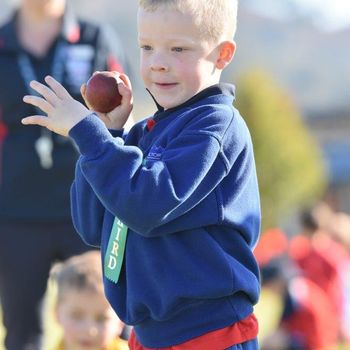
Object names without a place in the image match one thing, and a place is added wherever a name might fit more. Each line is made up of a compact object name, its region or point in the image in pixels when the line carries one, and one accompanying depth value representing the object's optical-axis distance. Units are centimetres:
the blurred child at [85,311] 1004
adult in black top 1080
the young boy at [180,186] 681
